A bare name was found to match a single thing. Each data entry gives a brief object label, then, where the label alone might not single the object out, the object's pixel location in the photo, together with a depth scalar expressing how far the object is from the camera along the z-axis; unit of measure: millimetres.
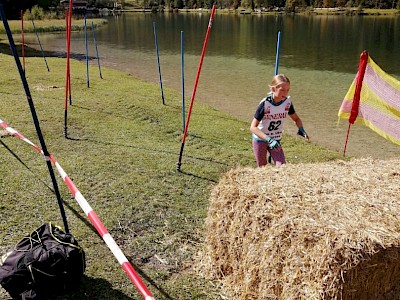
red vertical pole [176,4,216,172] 7507
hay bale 3270
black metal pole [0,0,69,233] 3660
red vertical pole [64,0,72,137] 7549
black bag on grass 3859
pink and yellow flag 8398
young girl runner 5547
